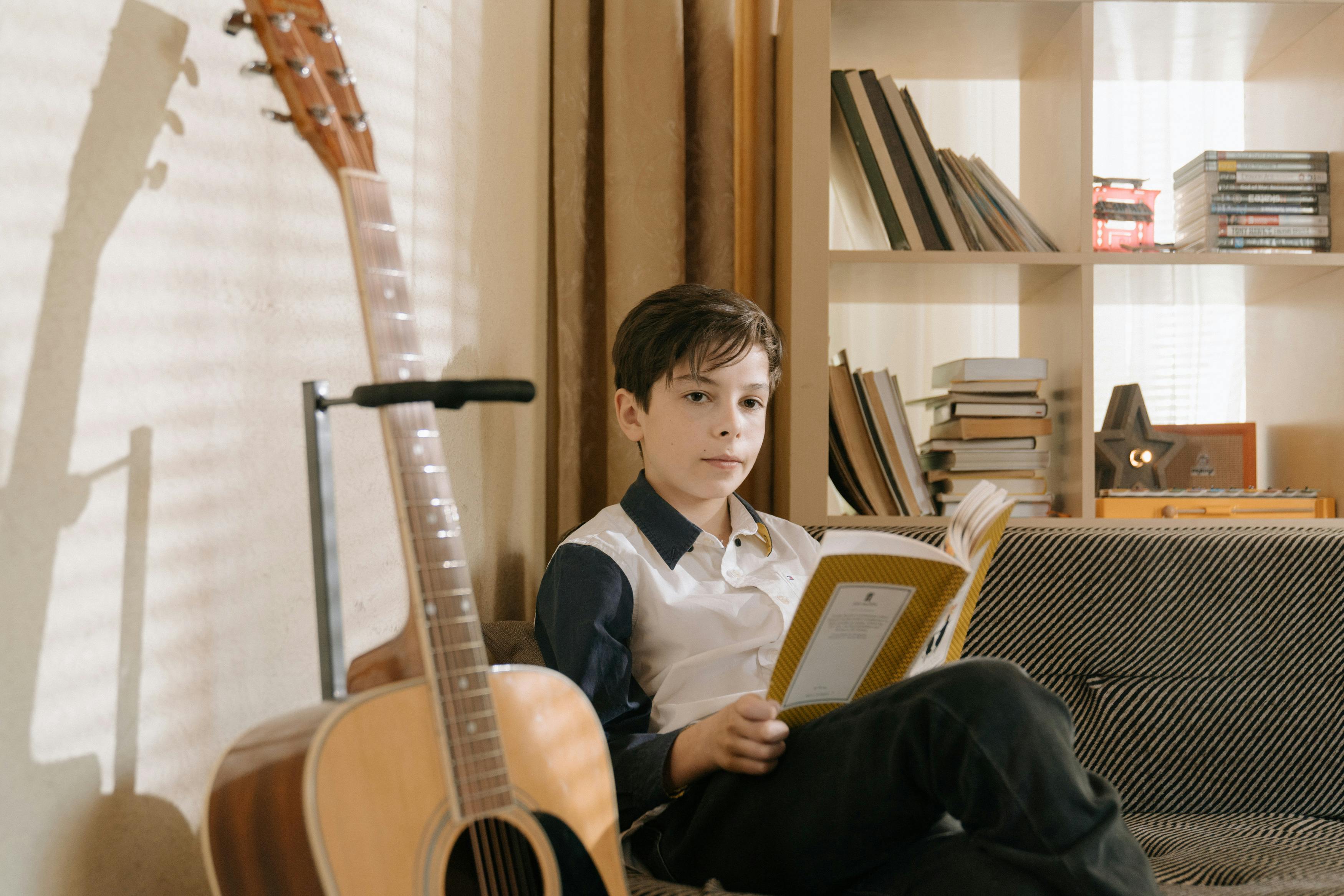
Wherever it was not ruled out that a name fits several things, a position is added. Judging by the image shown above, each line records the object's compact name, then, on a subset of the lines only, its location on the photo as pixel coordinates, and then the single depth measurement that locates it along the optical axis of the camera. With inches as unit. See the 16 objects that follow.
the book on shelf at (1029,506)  61.6
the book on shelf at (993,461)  61.7
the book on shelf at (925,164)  62.8
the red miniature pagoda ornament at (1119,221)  69.4
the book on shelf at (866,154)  62.7
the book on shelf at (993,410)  62.0
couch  49.4
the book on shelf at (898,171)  62.7
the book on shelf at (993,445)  61.9
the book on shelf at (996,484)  61.6
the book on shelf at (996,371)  62.0
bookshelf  60.4
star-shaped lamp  65.5
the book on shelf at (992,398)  62.1
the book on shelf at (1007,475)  61.7
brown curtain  63.4
